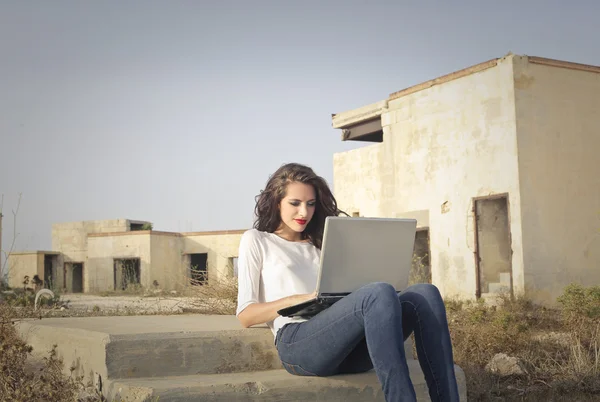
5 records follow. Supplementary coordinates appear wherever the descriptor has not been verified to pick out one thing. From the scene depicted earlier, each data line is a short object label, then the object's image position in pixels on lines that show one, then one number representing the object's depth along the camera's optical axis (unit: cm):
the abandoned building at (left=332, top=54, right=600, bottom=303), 1249
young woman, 312
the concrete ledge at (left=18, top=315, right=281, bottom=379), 372
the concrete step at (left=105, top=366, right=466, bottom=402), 335
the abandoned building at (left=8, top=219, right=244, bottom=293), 2825
